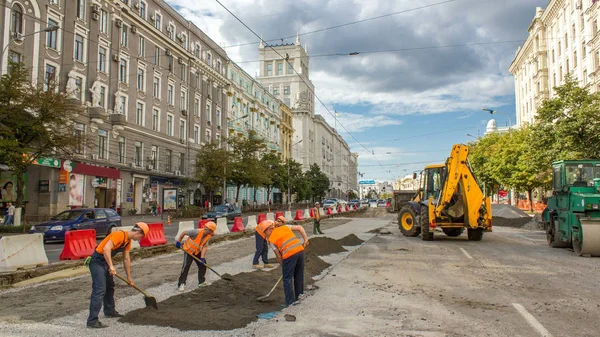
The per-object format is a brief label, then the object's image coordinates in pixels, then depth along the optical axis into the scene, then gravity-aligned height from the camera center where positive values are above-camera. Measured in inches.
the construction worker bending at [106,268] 244.4 -38.6
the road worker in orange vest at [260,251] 462.6 -54.6
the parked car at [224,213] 1265.1 -46.5
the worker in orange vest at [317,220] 880.5 -44.8
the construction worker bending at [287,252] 289.6 -34.8
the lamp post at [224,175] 1818.4 +81.2
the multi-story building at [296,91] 3973.9 +913.7
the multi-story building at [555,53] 1562.5 +621.9
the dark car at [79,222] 722.2 -43.6
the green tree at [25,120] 829.2 +137.9
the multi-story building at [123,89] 1215.6 +342.1
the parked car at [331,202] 2589.1 -31.5
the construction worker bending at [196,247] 340.5 -37.5
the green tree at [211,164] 1804.9 +121.6
